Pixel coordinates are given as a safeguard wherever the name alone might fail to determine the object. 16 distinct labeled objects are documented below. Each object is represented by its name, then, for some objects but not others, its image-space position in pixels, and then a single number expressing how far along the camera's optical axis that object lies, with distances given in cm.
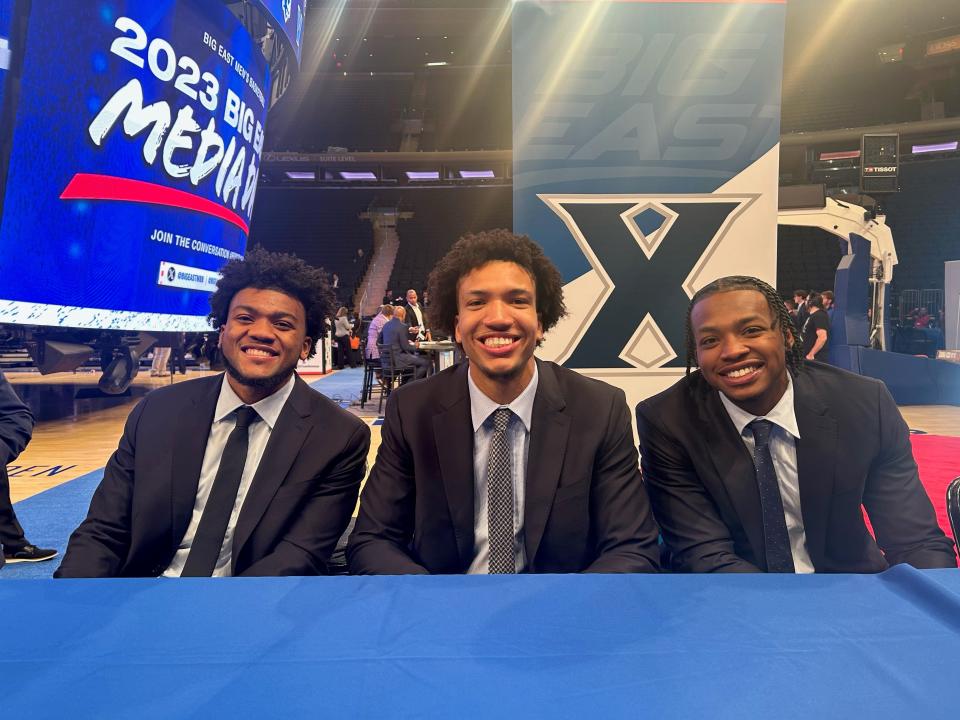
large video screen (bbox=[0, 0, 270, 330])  523
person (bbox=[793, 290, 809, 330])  925
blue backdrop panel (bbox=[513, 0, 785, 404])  257
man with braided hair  155
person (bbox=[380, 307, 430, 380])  748
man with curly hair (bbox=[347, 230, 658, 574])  155
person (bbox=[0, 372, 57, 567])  232
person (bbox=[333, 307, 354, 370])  1388
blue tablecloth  71
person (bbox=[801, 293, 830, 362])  793
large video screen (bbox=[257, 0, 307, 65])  713
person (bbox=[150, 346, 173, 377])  1183
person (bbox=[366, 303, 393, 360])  881
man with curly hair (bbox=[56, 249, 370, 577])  156
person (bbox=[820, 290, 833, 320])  963
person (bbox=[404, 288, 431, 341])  1091
